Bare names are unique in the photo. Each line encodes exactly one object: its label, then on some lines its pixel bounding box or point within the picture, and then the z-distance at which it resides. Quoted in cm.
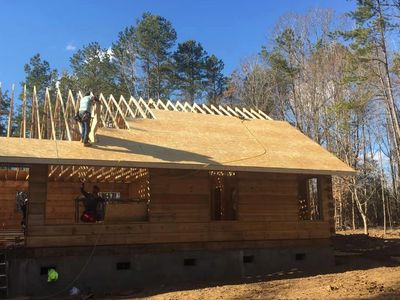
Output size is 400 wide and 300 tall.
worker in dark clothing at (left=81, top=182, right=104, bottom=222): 1131
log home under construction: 1024
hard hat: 1009
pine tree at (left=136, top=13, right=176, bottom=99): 3597
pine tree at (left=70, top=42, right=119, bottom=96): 3553
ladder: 975
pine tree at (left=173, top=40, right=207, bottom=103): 3644
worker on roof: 1087
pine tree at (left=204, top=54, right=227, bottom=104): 3766
